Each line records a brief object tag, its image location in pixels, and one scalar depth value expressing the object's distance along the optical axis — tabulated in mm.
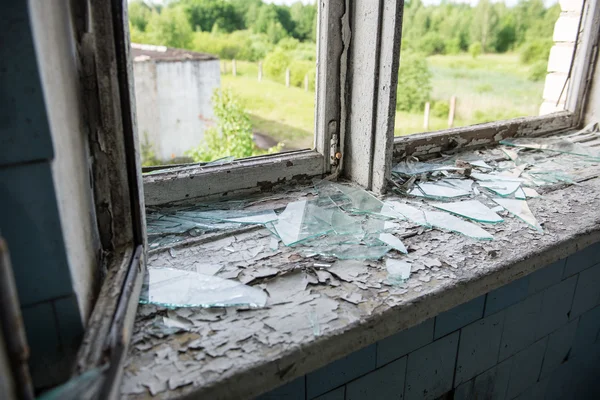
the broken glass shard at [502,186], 1251
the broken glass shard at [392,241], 946
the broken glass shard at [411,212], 1077
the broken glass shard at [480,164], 1471
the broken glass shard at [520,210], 1067
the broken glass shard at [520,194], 1223
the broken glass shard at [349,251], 910
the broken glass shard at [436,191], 1229
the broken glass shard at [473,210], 1090
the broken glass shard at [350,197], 1134
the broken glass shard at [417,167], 1370
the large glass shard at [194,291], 750
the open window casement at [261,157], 664
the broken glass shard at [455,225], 1014
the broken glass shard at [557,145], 1606
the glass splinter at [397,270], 836
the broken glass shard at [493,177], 1357
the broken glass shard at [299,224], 984
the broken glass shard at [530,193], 1245
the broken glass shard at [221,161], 1160
